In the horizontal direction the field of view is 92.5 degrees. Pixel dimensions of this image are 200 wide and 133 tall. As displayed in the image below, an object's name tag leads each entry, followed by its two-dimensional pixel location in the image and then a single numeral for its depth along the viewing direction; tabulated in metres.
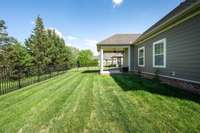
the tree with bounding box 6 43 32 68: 12.18
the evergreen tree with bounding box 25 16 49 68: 15.10
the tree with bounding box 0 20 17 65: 14.57
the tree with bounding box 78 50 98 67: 23.67
